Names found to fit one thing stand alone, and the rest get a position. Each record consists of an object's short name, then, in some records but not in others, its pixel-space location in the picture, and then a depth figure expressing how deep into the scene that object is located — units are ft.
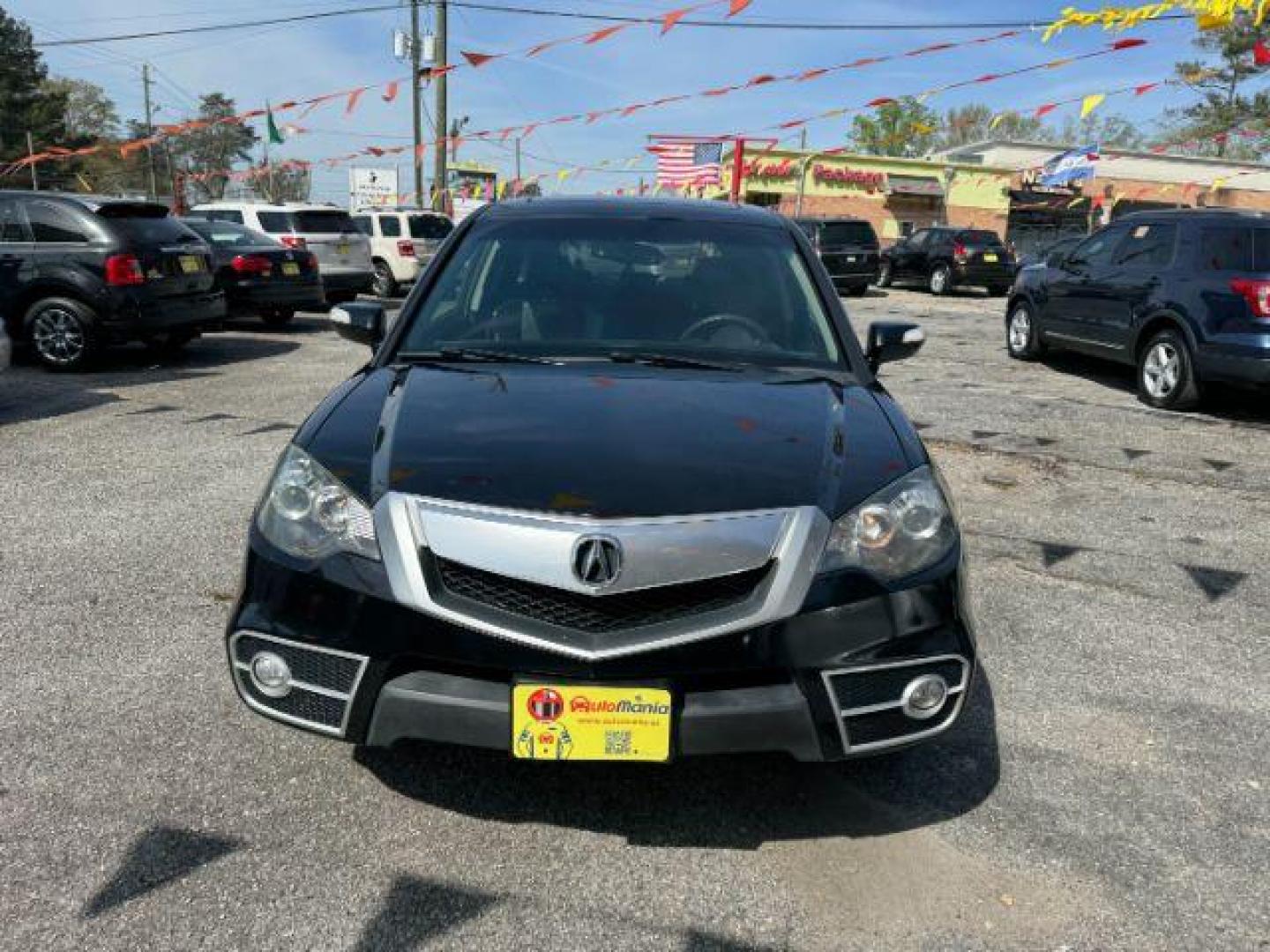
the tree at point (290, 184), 236.63
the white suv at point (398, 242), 55.83
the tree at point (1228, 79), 123.34
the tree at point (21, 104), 181.68
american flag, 100.27
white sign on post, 121.08
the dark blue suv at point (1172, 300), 25.35
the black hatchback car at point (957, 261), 70.18
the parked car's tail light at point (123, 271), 28.99
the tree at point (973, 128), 241.02
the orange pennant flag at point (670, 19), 42.26
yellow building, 130.93
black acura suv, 6.92
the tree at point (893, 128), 239.30
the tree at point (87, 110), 231.30
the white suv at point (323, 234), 48.14
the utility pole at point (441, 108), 83.15
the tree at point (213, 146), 248.52
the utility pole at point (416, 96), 93.30
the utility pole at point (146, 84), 213.46
